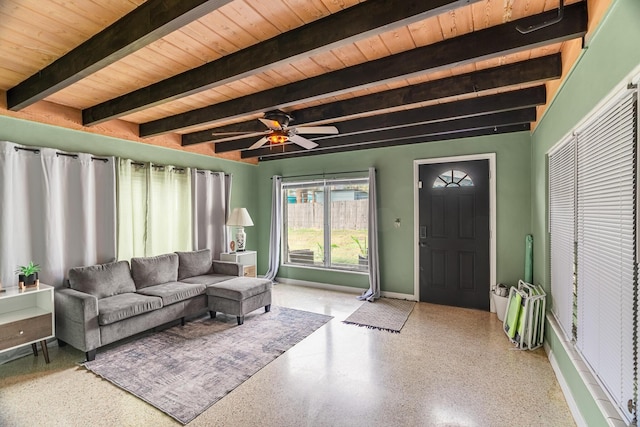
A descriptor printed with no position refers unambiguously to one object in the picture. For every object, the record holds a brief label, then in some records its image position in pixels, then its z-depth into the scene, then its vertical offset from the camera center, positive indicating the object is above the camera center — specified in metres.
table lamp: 5.11 -0.18
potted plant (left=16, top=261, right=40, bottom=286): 2.91 -0.62
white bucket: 3.78 -1.27
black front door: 4.27 -0.40
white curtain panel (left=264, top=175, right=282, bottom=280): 5.81 -0.38
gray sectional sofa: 2.91 -0.98
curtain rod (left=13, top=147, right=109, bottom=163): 3.08 +0.64
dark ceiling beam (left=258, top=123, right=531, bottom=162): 4.04 +1.02
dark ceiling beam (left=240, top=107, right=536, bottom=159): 3.51 +1.03
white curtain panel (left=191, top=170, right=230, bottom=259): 4.86 -0.03
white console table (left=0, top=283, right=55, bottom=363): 2.66 -0.98
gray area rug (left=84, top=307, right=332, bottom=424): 2.37 -1.45
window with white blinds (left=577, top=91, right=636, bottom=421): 1.40 -0.23
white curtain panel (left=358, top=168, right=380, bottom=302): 4.87 -0.52
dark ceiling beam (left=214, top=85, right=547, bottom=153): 2.93 +1.04
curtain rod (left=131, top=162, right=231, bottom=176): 4.12 +0.63
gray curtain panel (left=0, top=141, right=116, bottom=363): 2.98 -0.01
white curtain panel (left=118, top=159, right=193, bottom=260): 3.97 +0.01
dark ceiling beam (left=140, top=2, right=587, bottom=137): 1.78 +1.05
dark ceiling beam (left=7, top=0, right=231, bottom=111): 1.52 +1.02
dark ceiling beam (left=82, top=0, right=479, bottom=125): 1.58 +1.04
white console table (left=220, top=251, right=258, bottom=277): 5.07 -0.86
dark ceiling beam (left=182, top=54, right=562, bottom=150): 2.37 +1.07
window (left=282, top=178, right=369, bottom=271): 5.27 -0.29
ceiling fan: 3.10 +0.84
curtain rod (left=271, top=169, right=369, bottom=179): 5.36 +0.62
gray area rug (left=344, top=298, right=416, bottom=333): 3.75 -1.47
